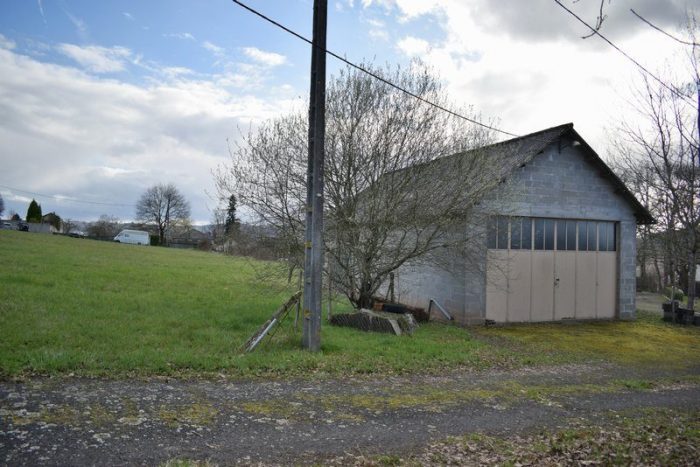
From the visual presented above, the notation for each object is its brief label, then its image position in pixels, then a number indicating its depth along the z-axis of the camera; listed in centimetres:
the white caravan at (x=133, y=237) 7000
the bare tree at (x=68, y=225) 8788
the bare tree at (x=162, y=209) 8381
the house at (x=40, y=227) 6322
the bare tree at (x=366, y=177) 1198
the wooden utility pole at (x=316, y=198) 859
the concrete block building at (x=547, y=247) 1422
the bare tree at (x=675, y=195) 1375
